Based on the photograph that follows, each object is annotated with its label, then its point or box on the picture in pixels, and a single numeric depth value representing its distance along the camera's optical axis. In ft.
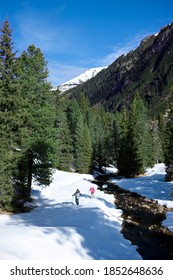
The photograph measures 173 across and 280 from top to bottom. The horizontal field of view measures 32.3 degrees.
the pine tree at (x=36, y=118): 80.74
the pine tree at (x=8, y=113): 68.49
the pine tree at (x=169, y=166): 114.54
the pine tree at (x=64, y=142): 175.07
